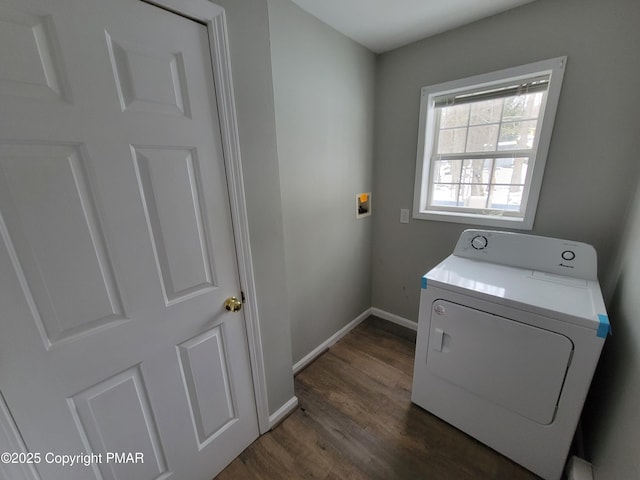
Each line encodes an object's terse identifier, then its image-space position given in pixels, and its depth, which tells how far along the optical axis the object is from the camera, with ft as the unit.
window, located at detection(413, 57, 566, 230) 5.19
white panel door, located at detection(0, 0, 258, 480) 2.19
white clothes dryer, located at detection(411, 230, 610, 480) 3.53
